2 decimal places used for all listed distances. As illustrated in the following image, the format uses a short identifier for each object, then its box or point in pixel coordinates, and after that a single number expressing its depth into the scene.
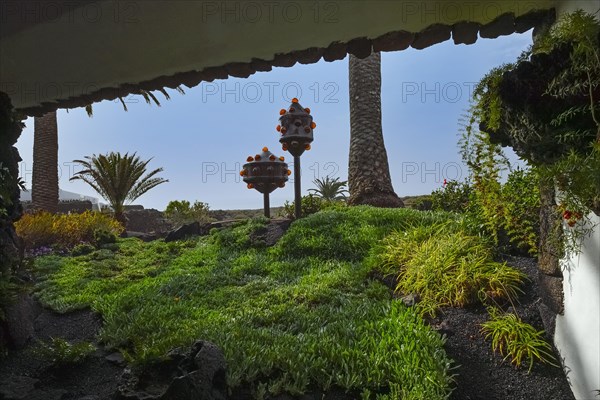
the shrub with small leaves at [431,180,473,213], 9.75
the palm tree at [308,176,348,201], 17.48
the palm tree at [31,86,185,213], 14.51
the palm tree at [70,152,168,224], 15.06
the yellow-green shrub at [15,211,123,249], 11.00
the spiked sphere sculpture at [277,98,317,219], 11.20
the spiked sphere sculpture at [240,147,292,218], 13.12
